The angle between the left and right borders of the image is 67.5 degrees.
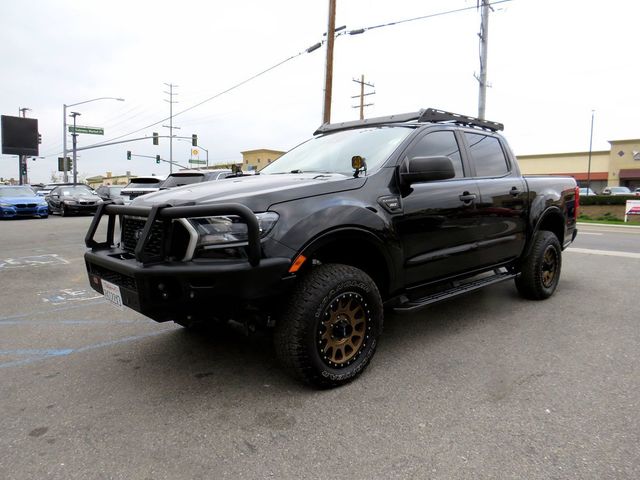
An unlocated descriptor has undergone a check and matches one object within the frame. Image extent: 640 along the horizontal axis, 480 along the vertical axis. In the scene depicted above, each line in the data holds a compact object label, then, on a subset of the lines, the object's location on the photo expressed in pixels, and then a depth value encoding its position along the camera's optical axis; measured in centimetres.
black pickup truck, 271
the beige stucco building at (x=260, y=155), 6112
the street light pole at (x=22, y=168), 4532
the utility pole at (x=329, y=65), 1733
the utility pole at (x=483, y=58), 2084
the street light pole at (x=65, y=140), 4167
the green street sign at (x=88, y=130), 4097
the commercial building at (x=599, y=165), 5328
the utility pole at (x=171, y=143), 5903
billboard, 4412
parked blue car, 1842
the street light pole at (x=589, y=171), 5167
